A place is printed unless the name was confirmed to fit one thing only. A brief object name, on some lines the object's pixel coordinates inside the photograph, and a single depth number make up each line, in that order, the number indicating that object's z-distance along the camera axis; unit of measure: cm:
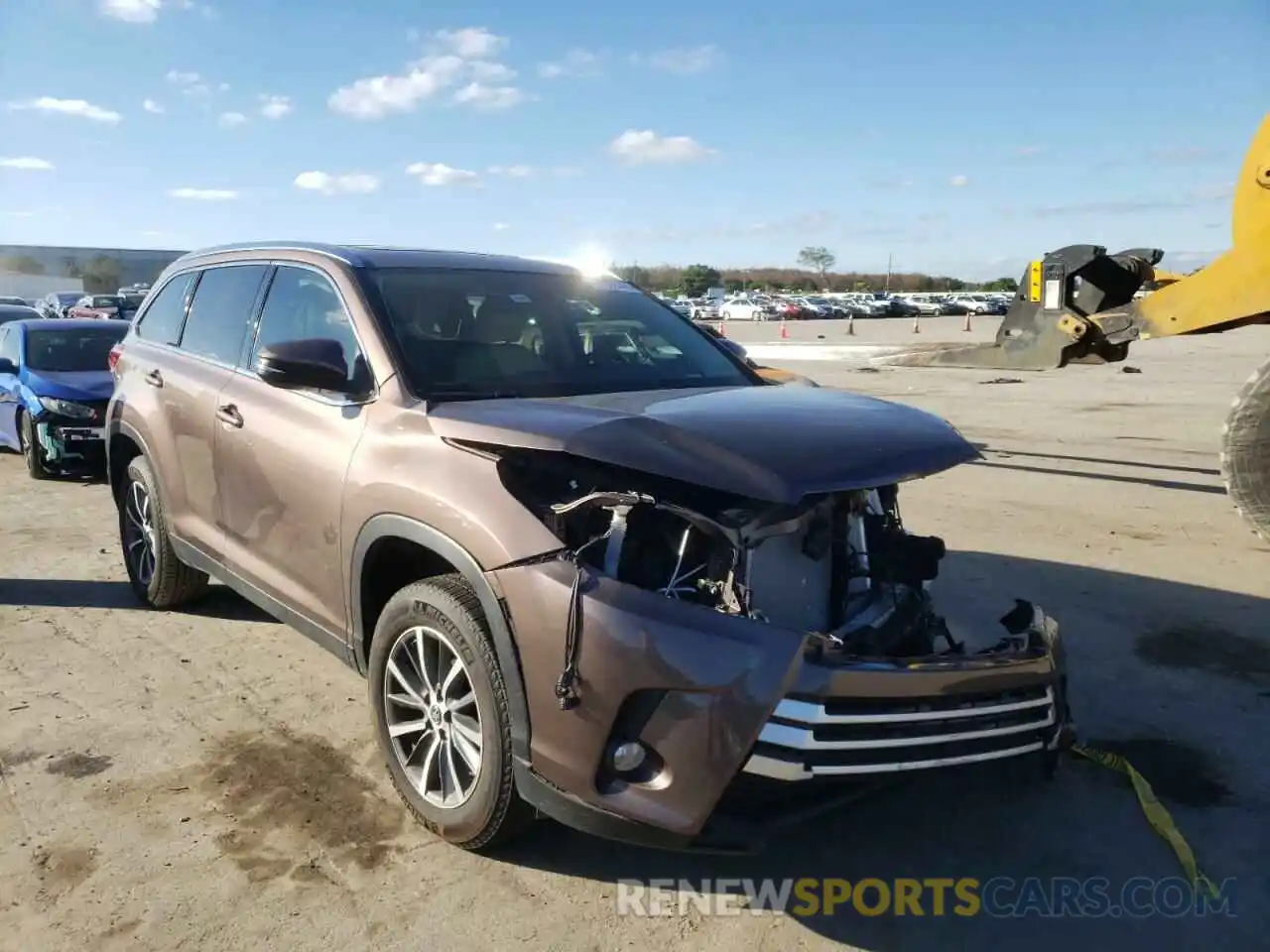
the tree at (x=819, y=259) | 14400
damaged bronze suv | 261
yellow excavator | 643
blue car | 972
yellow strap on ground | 310
